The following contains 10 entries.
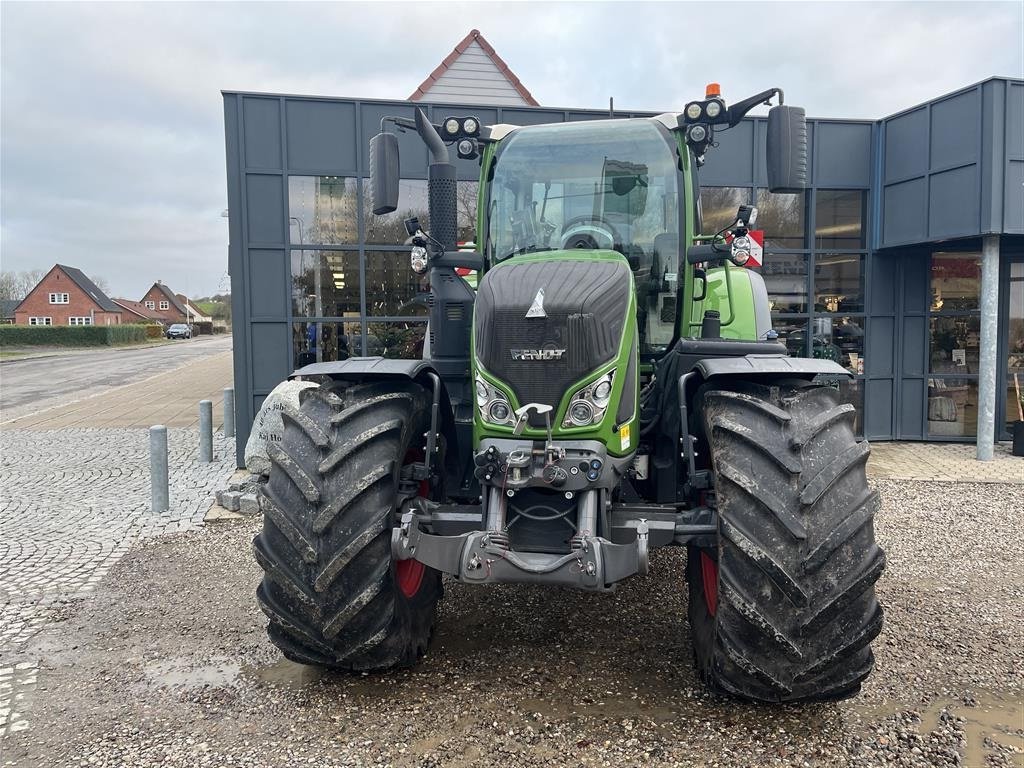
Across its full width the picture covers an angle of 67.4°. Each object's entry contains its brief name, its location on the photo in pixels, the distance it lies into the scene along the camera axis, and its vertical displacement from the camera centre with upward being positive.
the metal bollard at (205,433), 9.90 -1.25
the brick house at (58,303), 77.25 +3.45
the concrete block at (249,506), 7.24 -1.60
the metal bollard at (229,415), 11.51 -1.22
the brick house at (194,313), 100.19 +3.26
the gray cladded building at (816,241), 9.57 +1.23
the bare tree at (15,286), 86.38 +5.99
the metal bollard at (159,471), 7.30 -1.29
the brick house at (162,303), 111.12 +4.95
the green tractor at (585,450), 3.02 -0.51
